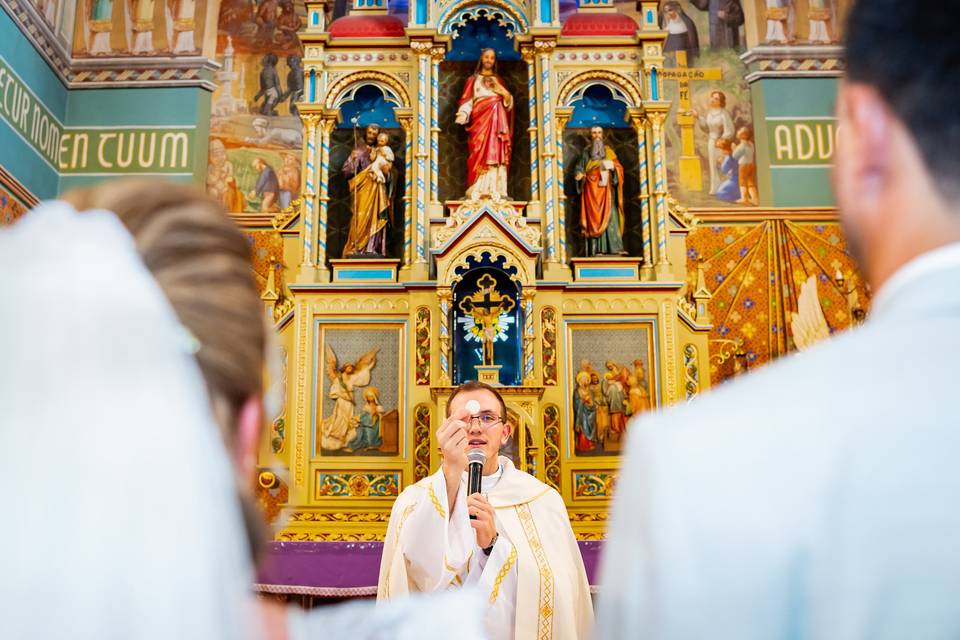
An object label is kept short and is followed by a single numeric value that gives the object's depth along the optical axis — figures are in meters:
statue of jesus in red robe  8.45
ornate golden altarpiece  7.74
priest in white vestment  4.26
